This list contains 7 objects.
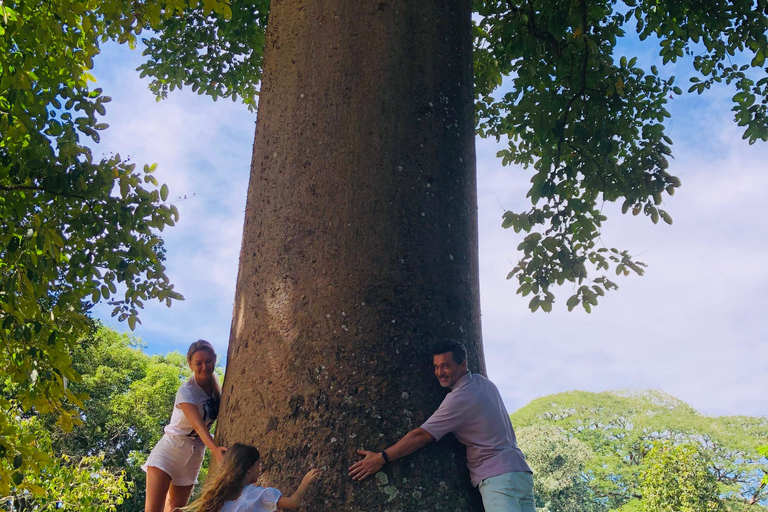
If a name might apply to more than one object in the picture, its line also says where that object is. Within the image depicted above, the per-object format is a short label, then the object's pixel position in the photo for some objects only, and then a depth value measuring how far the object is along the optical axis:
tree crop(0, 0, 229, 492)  4.36
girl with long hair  2.64
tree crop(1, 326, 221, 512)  24.25
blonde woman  3.78
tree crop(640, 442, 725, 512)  24.30
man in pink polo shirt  2.78
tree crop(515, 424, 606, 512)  32.88
